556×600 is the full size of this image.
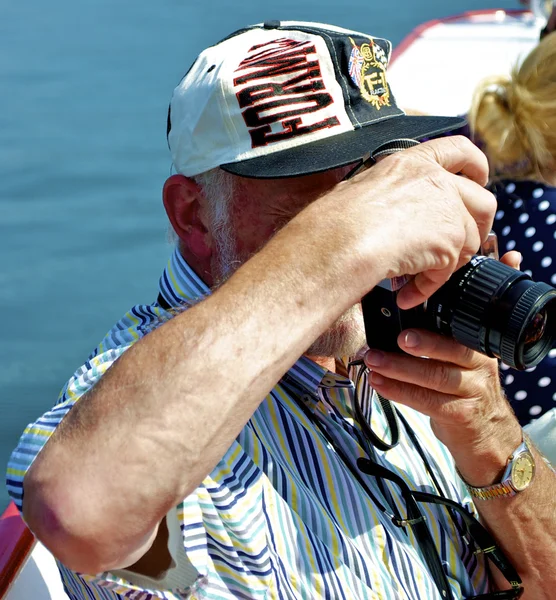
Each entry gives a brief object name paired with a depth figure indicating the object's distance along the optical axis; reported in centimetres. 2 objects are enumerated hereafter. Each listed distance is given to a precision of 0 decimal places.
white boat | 386
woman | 224
